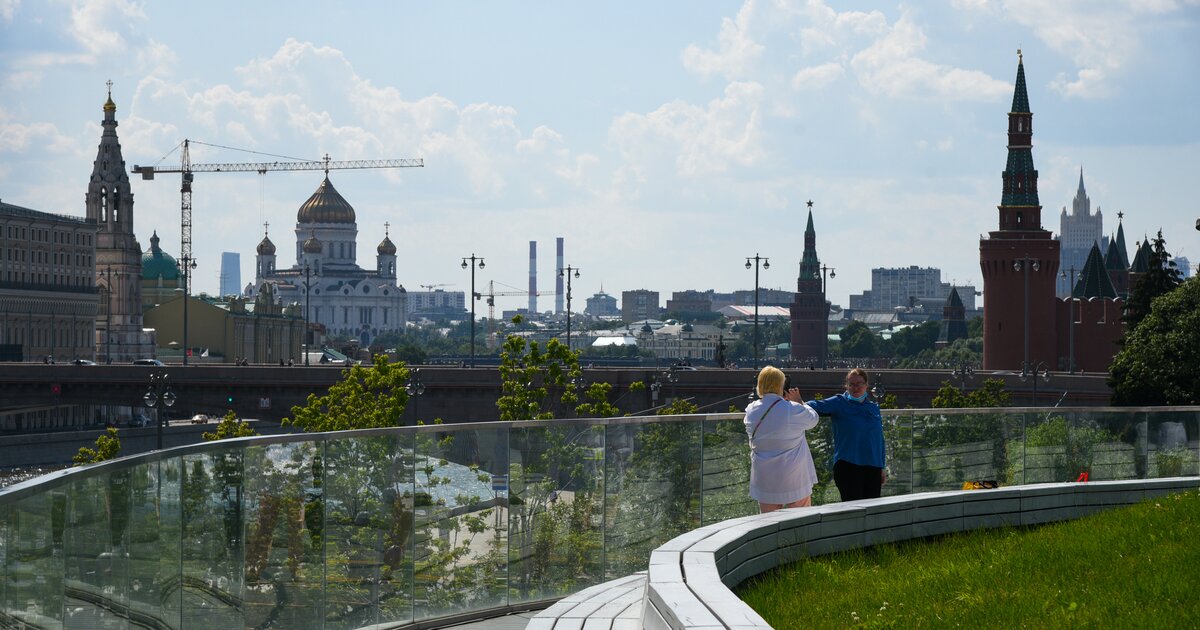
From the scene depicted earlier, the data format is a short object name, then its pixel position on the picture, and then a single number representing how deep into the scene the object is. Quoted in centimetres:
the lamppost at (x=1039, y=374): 7702
